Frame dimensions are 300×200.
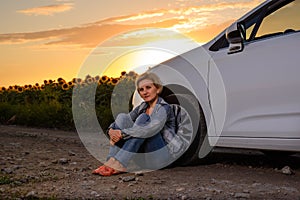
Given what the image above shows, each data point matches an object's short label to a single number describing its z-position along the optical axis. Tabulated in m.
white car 5.32
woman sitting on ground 5.84
